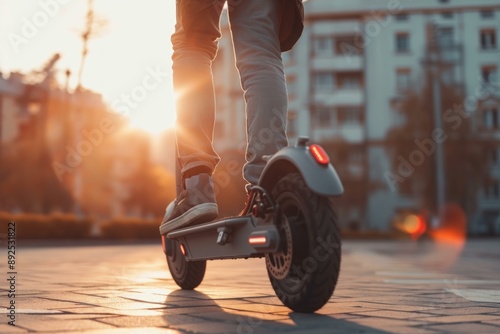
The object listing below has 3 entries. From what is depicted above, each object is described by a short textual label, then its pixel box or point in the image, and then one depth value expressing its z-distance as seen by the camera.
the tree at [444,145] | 48.16
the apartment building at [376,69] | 58.47
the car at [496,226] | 54.98
